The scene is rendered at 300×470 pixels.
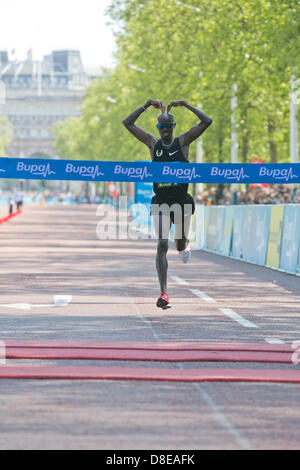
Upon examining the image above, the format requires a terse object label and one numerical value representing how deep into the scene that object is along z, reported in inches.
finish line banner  519.8
